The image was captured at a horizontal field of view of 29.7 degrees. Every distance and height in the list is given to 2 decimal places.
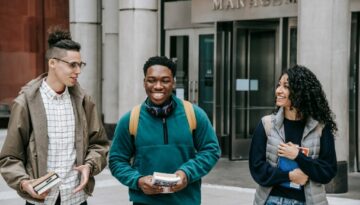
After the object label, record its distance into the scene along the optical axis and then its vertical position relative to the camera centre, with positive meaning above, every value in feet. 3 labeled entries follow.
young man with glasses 14.39 -1.71
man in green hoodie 13.87 -1.82
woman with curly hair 14.73 -1.99
